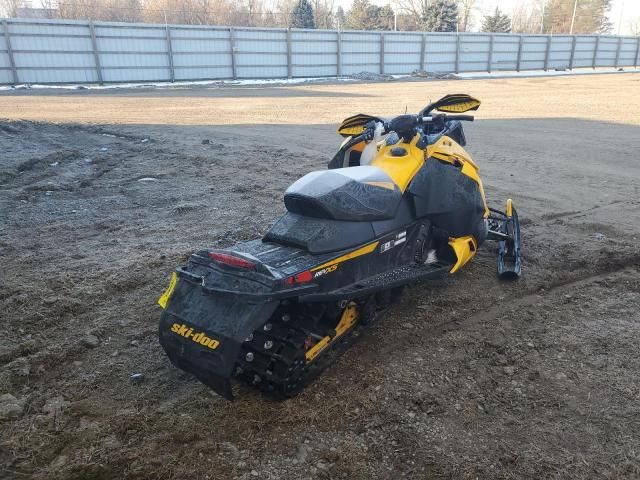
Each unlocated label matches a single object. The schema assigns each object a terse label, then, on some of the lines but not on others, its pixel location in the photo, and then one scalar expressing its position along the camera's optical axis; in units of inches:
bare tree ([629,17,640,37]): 3277.6
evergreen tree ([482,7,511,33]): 2193.5
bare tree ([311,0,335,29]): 2479.6
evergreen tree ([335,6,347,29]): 2691.4
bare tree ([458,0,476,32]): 2578.7
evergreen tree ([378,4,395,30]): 2357.3
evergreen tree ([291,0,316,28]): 2028.8
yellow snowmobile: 99.3
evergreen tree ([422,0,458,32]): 1936.5
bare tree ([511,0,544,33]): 2947.8
